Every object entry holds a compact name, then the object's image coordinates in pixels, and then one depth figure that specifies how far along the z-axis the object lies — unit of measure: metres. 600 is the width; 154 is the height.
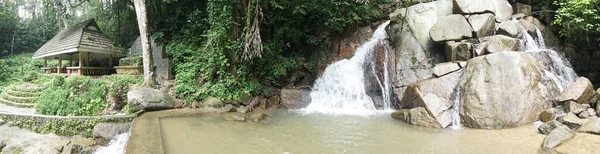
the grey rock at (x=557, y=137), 4.84
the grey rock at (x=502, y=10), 9.24
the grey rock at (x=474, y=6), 8.94
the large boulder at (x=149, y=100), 7.87
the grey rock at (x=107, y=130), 6.85
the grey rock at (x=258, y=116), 7.61
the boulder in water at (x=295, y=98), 9.79
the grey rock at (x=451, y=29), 8.62
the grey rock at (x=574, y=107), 6.41
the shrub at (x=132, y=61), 11.05
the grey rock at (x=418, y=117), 6.73
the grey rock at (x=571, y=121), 5.68
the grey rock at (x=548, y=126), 5.59
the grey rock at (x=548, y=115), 6.50
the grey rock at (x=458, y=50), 8.13
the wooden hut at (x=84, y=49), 11.78
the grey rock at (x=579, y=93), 6.78
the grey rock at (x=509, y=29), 8.46
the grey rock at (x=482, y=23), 8.54
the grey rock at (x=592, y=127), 5.23
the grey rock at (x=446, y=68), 7.80
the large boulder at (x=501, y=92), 6.41
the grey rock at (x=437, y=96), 6.84
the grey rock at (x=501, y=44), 7.79
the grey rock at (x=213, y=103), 8.97
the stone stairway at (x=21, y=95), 10.68
